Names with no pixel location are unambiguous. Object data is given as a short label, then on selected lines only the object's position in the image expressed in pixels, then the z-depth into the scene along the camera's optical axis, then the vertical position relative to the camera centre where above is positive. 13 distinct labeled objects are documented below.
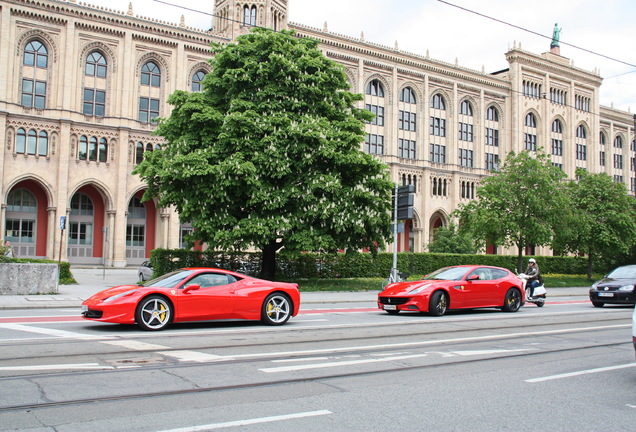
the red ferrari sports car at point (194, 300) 10.53 -0.88
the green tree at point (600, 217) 38.10 +3.01
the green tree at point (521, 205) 34.16 +3.37
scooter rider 19.81 -0.52
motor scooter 19.61 -1.21
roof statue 69.81 +28.06
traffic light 24.72 +2.47
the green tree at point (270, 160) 22.69 +3.93
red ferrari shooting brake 14.62 -0.86
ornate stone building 43.00 +12.14
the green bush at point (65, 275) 23.62 -0.92
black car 19.34 -0.97
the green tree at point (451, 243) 45.62 +1.32
